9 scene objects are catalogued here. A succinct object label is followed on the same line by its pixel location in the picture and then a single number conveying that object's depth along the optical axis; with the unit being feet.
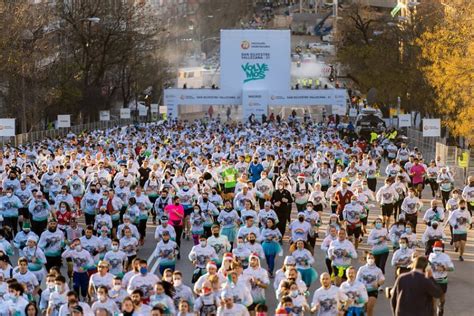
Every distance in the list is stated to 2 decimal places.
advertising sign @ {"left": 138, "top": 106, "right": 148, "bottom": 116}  248.73
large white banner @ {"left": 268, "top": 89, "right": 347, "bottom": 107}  224.94
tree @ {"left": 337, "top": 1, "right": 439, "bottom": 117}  201.36
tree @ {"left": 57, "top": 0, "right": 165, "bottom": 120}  239.30
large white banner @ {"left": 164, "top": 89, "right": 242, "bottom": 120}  225.76
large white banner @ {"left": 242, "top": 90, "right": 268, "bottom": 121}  221.05
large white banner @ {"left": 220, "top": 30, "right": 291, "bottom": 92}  223.92
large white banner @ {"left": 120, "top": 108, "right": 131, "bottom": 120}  219.82
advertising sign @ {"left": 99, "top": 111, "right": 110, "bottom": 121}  220.43
